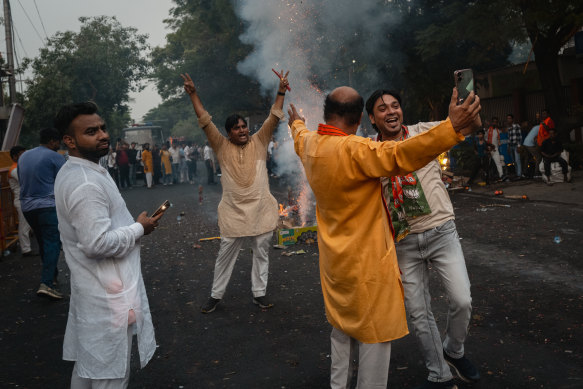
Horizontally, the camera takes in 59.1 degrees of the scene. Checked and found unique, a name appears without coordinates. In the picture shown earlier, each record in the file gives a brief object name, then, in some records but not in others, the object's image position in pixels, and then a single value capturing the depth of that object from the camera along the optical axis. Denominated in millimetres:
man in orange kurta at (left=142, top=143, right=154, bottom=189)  23188
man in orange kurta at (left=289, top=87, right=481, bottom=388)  2637
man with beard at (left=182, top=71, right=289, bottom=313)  5598
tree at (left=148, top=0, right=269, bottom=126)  27781
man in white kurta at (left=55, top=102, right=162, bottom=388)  2469
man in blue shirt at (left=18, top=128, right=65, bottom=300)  6621
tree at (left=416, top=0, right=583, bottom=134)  13273
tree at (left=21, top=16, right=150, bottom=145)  32438
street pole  20672
